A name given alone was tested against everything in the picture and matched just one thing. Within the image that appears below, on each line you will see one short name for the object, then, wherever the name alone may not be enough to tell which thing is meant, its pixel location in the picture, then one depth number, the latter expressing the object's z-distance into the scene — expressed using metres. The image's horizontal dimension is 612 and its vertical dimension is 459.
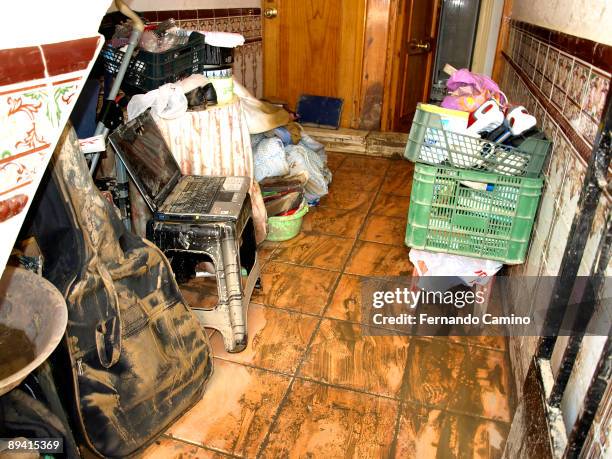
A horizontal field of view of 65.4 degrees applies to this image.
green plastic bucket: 2.66
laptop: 1.77
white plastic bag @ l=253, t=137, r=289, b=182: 2.79
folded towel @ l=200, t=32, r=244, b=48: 2.26
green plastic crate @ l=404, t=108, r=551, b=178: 1.63
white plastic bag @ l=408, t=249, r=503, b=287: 1.86
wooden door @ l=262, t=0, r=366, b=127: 4.16
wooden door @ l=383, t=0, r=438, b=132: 4.17
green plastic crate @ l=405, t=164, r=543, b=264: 1.66
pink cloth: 1.74
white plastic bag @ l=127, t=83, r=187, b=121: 1.99
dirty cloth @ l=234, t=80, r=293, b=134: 2.57
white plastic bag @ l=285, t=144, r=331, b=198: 2.98
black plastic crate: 2.02
